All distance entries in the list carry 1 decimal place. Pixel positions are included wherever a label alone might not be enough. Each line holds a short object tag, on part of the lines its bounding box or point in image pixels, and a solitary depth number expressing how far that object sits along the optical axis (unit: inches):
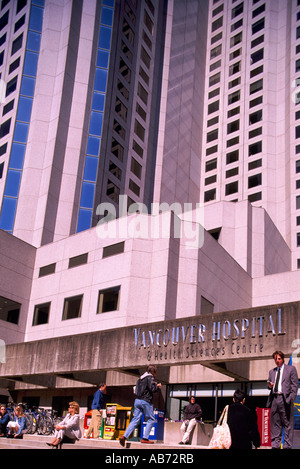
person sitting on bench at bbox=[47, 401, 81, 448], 511.5
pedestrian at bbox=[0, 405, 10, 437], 744.0
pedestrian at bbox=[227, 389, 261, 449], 385.7
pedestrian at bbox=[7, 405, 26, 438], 710.5
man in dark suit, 423.2
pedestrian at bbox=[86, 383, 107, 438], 639.1
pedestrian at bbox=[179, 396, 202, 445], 654.5
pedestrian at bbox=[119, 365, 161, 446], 500.4
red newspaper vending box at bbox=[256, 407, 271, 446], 746.2
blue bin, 599.3
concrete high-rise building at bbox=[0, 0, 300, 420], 979.3
